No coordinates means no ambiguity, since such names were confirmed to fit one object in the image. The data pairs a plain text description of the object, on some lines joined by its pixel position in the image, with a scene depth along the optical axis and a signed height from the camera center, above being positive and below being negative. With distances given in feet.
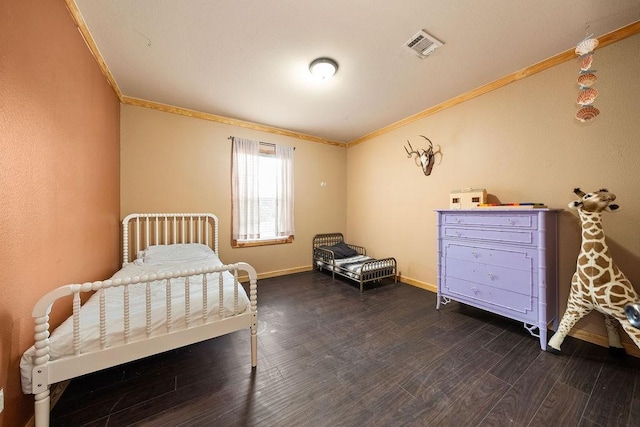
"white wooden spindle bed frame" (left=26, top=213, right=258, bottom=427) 3.38 -2.39
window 11.46 +1.05
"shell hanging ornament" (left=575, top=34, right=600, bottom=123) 4.96 +3.11
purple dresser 6.06 -1.54
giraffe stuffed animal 5.08 -1.69
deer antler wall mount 10.20 +2.58
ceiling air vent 5.99 +4.73
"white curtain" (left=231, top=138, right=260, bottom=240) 11.35 +1.25
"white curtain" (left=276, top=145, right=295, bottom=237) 12.66 +1.18
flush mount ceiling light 6.91 +4.59
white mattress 3.62 -2.02
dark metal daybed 10.69 -2.58
